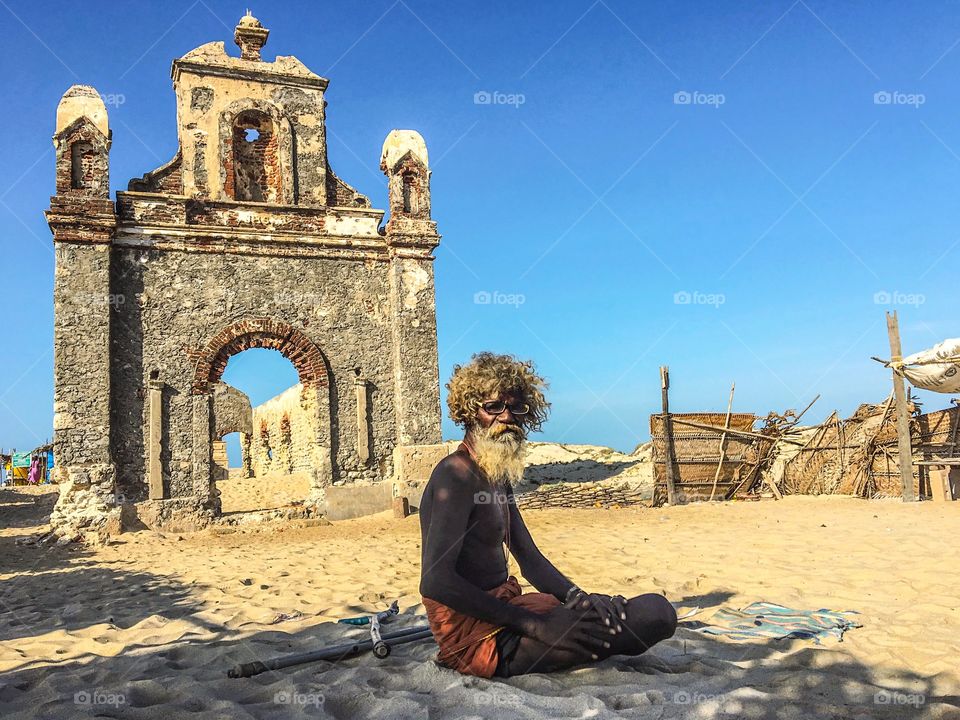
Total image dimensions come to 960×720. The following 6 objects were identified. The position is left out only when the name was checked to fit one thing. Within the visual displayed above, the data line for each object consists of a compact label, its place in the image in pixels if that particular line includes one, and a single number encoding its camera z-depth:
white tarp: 12.56
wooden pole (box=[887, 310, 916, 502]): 12.67
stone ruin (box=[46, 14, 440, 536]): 11.45
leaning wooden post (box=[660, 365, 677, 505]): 14.23
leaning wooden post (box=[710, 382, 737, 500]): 14.52
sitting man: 3.23
